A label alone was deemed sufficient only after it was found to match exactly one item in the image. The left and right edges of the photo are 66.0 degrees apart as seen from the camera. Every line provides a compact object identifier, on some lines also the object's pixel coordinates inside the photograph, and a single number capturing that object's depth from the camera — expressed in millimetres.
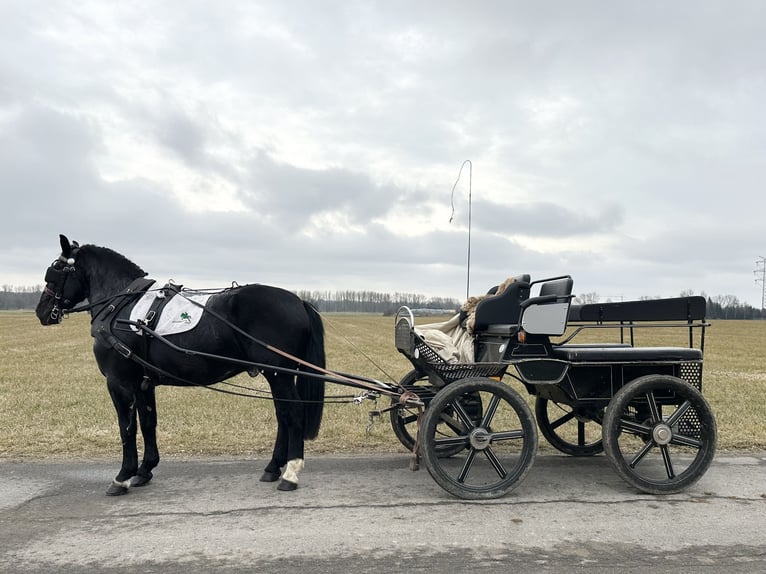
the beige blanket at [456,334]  5378
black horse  5074
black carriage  4770
